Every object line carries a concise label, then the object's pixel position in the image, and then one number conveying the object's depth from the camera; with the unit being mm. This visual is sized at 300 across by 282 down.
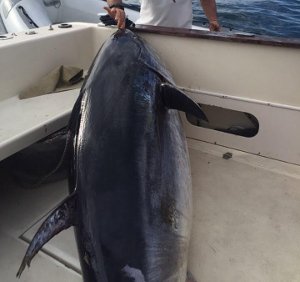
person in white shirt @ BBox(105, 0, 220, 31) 2873
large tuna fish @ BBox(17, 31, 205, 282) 1367
